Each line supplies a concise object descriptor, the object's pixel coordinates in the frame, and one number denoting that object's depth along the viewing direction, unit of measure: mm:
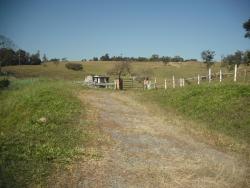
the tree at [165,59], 75133
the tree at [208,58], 57326
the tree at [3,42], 62676
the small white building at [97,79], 31125
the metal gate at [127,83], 29351
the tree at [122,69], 56306
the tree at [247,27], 35549
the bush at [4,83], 30015
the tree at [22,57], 75170
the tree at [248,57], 35496
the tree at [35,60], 78529
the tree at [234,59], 54728
